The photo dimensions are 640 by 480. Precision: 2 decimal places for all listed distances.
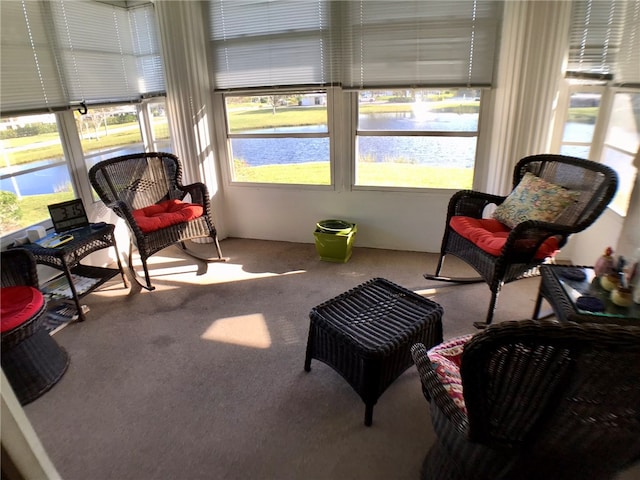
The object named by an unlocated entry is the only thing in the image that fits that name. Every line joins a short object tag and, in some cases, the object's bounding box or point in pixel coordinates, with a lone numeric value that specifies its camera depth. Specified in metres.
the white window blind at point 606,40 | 2.40
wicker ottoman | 1.69
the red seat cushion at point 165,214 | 2.96
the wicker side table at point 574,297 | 1.65
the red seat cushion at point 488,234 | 2.36
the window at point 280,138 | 3.47
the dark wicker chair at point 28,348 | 1.94
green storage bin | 3.28
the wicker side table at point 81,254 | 2.51
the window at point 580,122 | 2.93
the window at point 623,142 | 2.44
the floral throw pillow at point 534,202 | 2.44
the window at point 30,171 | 2.59
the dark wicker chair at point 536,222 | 2.24
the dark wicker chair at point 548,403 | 0.82
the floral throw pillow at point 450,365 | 1.29
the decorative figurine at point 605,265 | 1.93
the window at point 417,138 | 3.18
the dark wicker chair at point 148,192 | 2.94
